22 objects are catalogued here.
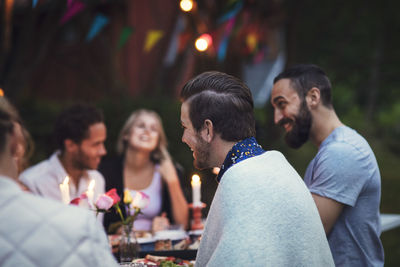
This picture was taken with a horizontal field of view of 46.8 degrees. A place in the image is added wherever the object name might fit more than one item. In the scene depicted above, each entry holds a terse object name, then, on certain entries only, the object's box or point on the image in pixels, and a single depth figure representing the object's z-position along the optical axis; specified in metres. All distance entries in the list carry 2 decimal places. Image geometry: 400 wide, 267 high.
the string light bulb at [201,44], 4.80
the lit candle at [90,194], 2.54
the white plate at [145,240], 3.11
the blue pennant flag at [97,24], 4.85
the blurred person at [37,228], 1.31
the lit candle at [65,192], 2.48
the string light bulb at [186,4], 5.42
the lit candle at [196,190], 3.08
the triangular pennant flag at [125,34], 5.48
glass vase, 2.69
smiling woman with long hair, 4.29
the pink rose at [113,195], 2.56
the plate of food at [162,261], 2.41
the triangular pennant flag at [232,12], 6.15
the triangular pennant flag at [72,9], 4.14
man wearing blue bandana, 1.70
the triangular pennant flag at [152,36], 6.12
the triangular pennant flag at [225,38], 7.10
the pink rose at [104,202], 2.45
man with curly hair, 3.68
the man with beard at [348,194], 2.50
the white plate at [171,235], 3.21
